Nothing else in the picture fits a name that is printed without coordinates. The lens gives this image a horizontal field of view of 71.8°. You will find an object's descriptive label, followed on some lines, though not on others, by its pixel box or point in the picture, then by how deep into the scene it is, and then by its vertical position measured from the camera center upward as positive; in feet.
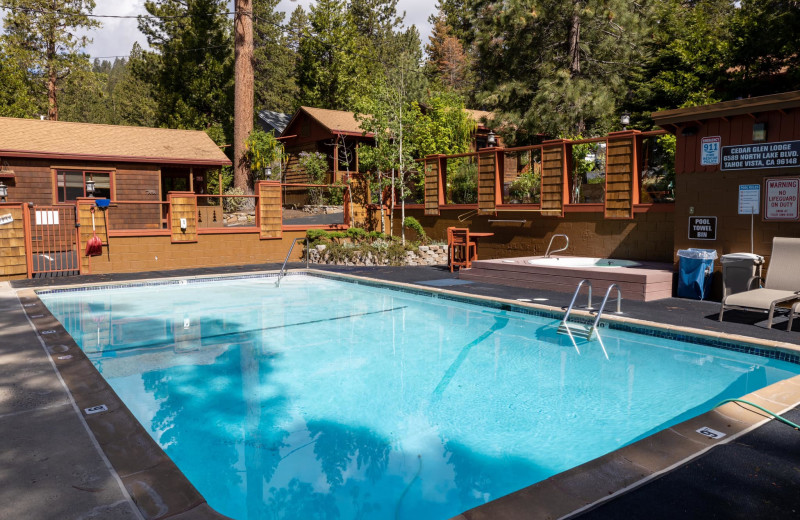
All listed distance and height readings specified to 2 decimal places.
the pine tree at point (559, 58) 59.31 +18.97
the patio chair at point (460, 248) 40.04 -1.80
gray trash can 24.98 -2.33
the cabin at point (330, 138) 77.00 +12.70
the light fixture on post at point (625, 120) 34.14 +6.30
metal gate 38.40 -1.26
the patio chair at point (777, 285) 21.50 -2.77
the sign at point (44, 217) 48.72 +1.09
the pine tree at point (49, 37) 80.48 +29.00
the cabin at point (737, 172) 24.57 +2.26
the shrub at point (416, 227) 48.96 -0.25
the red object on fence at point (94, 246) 39.11 -1.23
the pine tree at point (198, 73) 92.43 +26.18
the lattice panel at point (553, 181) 37.65 +2.81
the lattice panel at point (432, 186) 48.55 +3.35
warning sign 24.47 +0.96
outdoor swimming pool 12.00 -5.32
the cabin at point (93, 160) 52.42 +6.88
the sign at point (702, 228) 27.61 -0.40
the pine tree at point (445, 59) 129.70 +40.91
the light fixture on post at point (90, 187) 48.89 +3.71
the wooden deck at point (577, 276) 27.53 -3.03
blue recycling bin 27.20 -2.56
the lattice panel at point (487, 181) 42.75 +3.25
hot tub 34.42 -2.50
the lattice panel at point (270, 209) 46.83 +1.47
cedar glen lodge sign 24.36 +2.92
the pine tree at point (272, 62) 120.37 +36.27
